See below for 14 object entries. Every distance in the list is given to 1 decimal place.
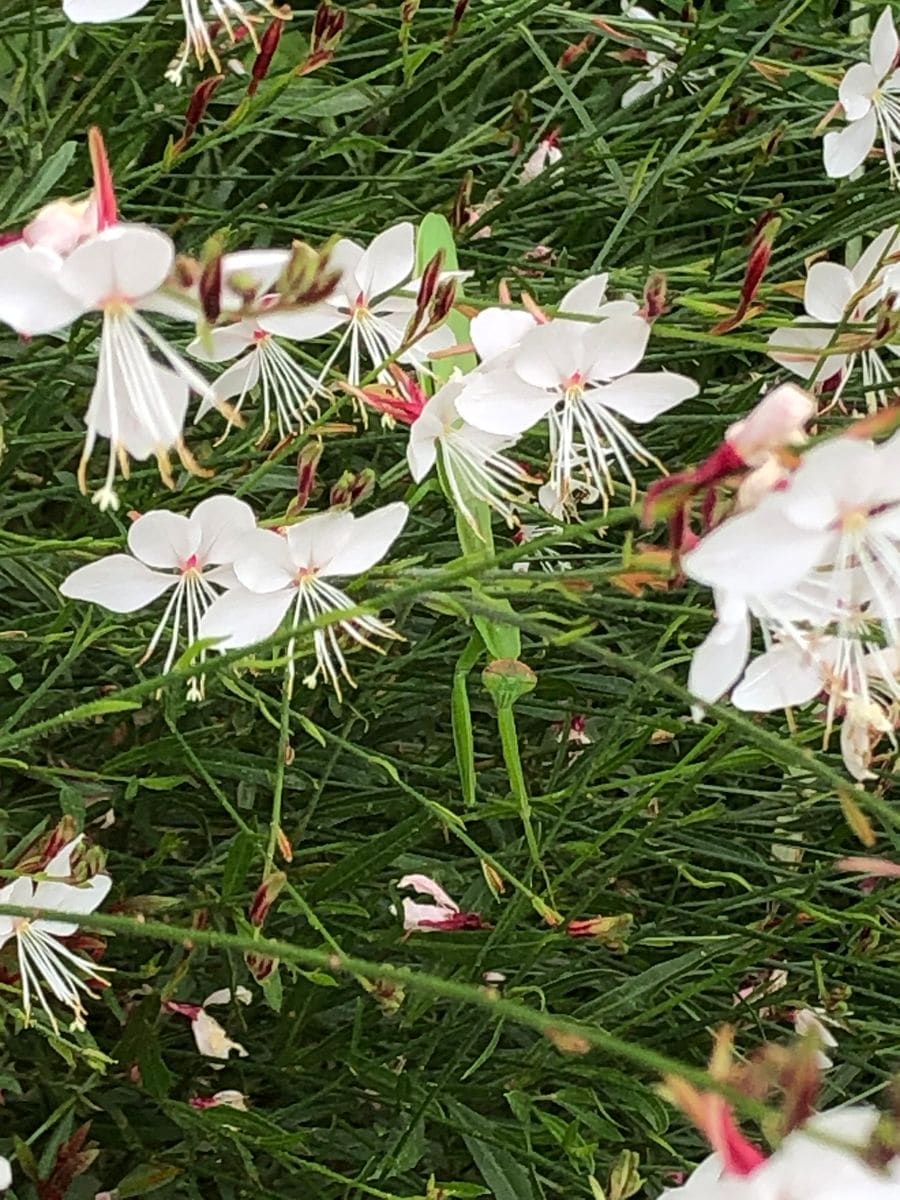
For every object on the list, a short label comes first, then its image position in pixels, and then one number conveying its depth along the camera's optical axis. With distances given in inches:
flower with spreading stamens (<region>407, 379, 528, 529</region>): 16.4
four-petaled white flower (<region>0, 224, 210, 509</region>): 14.2
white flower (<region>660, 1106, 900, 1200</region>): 13.4
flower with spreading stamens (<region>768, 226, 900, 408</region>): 17.7
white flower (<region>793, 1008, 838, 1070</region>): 19.5
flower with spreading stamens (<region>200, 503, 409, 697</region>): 16.7
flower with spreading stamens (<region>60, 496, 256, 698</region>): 17.1
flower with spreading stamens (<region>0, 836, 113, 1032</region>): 17.8
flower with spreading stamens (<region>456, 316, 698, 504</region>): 16.2
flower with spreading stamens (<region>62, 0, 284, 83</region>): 15.4
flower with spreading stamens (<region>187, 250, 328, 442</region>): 14.2
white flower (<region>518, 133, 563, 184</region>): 22.3
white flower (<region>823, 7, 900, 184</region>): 19.3
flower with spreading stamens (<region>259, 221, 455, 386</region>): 16.8
